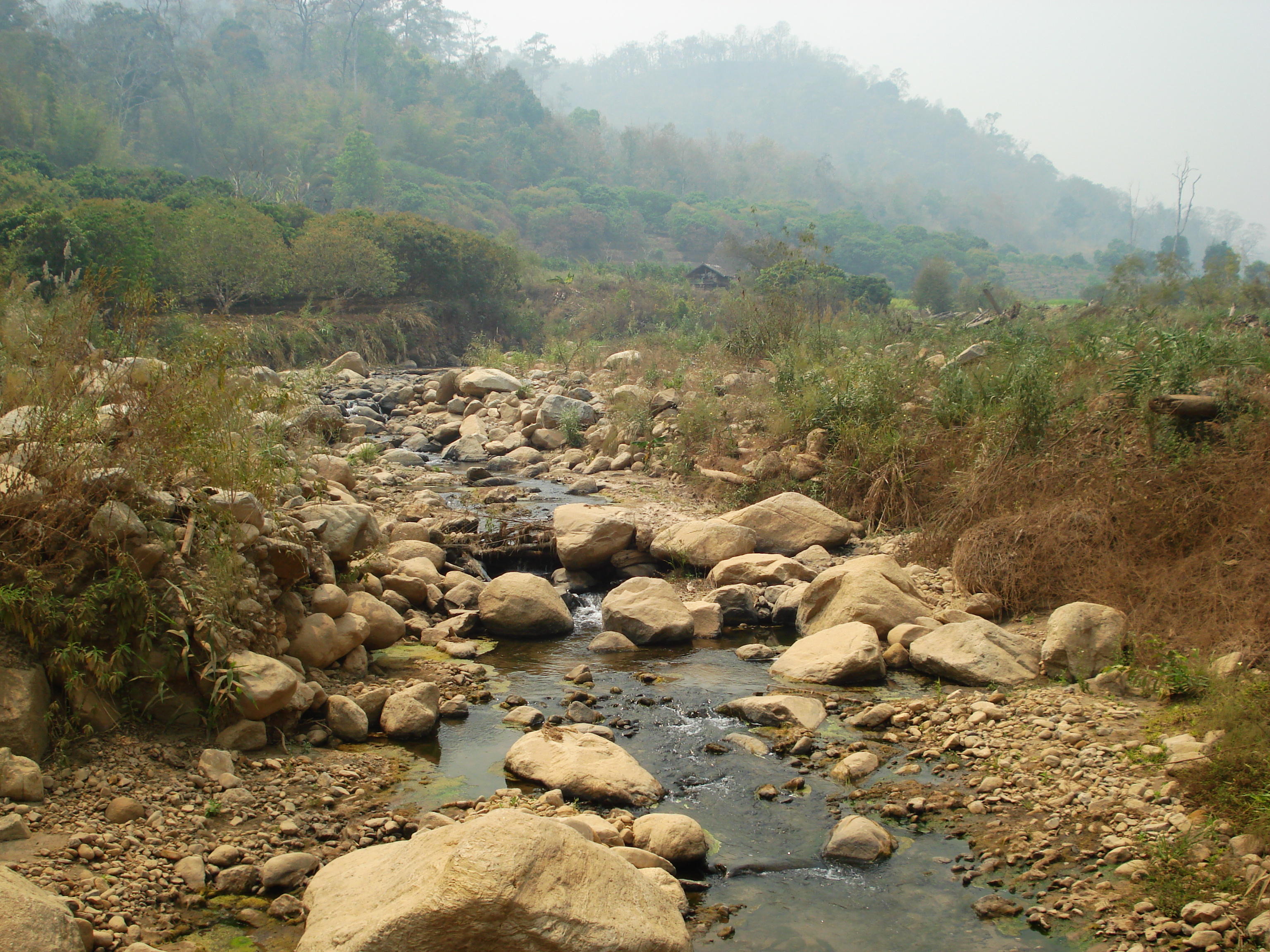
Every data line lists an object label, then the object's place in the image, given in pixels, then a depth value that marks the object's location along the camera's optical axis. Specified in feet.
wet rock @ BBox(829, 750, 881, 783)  13.12
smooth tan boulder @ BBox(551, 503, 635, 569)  24.45
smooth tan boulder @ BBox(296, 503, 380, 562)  17.47
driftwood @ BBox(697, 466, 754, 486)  31.81
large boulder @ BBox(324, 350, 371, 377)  69.31
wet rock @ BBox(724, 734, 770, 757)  14.14
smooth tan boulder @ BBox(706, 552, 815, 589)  23.06
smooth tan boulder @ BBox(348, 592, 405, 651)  17.16
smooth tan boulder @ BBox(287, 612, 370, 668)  14.93
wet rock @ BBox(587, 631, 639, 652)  19.54
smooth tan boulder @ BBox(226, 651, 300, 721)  12.21
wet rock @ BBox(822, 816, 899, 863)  11.04
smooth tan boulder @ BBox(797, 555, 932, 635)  18.86
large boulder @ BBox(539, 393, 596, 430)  45.62
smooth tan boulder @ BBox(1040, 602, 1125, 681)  15.76
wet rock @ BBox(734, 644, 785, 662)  18.97
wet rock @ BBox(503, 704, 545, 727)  14.94
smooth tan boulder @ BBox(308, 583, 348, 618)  15.57
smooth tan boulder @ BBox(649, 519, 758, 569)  24.61
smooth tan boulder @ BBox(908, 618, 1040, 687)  16.22
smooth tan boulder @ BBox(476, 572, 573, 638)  19.90
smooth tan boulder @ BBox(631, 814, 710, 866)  10.79
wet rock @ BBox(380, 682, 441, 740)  13.91
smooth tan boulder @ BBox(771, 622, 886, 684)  16.92
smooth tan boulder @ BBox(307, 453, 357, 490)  25.48
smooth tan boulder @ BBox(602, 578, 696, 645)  19.84
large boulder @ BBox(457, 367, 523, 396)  55.11
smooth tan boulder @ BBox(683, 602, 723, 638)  20.65
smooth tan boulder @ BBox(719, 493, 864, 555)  25.55
